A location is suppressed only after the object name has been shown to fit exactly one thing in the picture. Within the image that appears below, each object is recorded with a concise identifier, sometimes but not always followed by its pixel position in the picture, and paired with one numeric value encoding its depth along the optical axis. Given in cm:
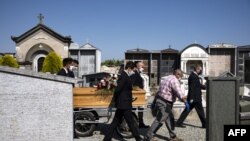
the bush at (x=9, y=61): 1489
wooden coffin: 532
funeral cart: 532
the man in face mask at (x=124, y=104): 477
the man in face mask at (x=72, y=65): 563
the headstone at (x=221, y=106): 360
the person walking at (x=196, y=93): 629
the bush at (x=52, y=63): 1486
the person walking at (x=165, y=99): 495
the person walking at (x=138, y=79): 604
